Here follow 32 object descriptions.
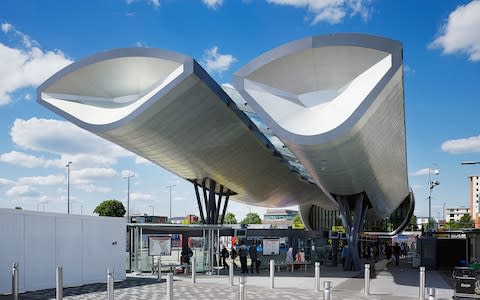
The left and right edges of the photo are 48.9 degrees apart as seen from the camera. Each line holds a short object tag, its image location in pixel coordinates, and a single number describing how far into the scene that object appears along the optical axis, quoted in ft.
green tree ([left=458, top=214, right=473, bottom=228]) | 346.78
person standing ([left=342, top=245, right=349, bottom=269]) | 92.57
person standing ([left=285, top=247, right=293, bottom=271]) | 90.37
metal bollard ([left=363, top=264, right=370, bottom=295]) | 52.62
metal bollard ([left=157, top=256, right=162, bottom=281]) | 66.95
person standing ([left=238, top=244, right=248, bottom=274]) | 81.51
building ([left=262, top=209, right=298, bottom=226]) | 517.06
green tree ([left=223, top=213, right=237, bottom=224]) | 424.29
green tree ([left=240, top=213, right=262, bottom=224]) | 465.76
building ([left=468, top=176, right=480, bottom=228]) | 307.54
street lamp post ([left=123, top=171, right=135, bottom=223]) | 220.23
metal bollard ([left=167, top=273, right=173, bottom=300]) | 35.41
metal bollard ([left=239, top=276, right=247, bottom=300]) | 31.81
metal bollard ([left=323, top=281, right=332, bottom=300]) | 29.23
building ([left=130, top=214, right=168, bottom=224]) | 149.31
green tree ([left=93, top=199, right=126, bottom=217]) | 257.16
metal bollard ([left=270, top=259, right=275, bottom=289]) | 56.60
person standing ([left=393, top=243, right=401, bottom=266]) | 111.04
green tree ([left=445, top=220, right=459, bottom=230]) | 350.91
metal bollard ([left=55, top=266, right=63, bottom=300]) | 37.07
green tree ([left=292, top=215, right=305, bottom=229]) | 363.46
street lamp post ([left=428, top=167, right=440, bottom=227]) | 158.32
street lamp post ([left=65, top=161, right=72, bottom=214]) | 216.13
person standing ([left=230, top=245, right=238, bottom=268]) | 89.58
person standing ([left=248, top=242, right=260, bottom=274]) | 82.71
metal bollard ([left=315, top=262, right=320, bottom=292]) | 54.24
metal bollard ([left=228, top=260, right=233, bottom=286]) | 59.24
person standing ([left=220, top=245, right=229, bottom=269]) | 89.83
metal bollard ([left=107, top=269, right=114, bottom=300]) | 35.09
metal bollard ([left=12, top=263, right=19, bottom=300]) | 42.75
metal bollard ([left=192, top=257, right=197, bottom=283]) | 63.26
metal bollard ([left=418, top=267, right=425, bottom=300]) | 49.33
